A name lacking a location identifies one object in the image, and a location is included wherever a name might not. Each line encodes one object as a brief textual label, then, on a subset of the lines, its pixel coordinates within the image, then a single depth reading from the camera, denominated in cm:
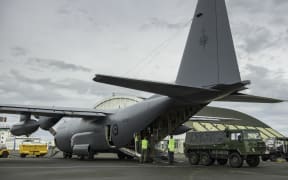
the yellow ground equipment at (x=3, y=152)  2587
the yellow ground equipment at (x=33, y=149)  2969
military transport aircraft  1456
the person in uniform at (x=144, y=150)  1997
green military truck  1722
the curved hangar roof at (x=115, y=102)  6003
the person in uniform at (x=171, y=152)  1966
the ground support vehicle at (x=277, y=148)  2472
